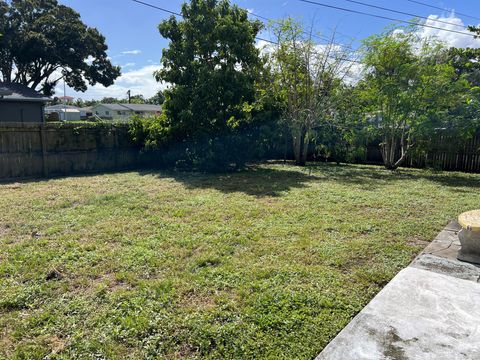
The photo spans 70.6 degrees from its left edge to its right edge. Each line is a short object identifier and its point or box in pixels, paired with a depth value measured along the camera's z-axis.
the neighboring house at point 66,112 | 32.53
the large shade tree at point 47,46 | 22.57
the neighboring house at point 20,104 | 15.42
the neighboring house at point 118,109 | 43.84
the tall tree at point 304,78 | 11.02
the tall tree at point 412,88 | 9.27
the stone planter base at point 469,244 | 3.32
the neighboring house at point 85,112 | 44.13
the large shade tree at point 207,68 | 9.23
